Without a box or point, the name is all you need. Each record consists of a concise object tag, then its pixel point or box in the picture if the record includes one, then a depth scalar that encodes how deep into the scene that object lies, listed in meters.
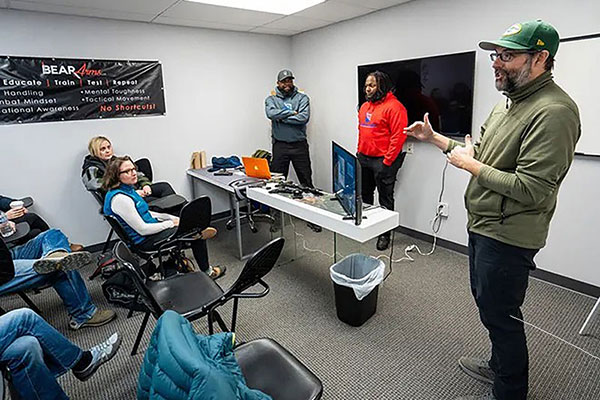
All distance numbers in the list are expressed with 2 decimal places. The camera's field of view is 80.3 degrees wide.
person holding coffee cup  2.78
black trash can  2.30
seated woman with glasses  2.41
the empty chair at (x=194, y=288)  1.62
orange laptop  3.37
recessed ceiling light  3.23
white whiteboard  2.38
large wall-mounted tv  3.05
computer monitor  2.09
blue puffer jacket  0.81
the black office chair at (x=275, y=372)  1.32
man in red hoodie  3.40
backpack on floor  2.29
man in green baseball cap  1.31
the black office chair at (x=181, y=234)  2.50
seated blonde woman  3.29
